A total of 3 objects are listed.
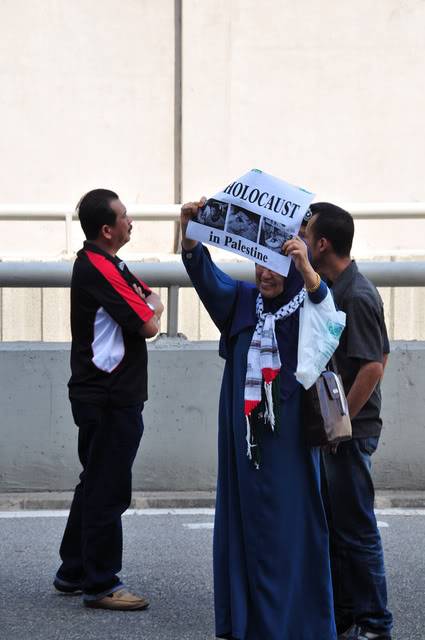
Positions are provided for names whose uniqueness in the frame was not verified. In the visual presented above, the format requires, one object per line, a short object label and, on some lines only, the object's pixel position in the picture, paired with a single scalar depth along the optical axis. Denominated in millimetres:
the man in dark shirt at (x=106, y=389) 10937
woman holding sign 9141
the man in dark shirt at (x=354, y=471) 9789
